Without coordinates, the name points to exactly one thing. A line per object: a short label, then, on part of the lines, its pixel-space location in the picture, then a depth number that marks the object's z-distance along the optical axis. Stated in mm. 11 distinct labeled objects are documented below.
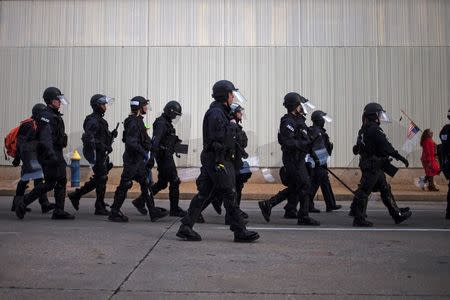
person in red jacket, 14867
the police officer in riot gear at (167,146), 9250
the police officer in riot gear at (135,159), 8562
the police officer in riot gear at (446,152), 9669
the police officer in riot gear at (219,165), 6797
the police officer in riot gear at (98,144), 9320
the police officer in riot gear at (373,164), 8445
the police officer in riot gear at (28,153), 9000
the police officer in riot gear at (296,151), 8594
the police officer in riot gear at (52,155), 8633
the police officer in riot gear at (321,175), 10539
